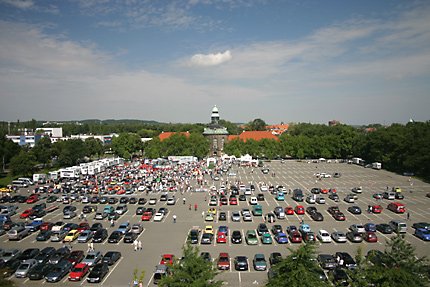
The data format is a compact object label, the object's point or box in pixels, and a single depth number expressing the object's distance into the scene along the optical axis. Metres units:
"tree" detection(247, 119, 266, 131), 163.31
